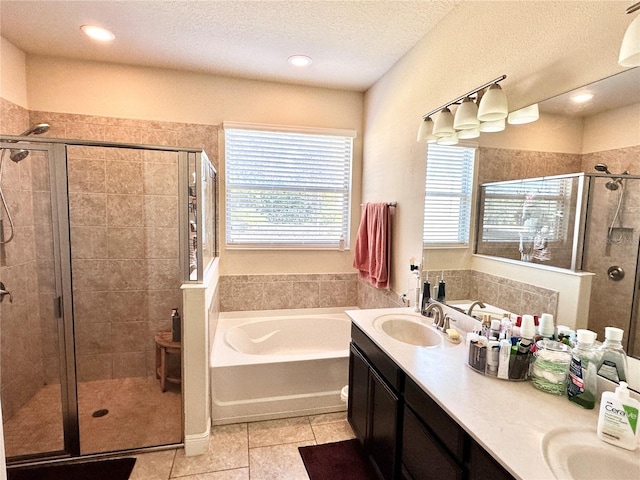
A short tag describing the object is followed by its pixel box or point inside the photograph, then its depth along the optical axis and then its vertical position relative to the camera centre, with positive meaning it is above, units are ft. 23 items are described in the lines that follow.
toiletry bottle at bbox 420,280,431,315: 6.82 -1.64
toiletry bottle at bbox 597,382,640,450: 3.01 -1.85
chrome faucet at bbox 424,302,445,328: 6.12 -1.87
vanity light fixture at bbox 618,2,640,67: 3.28 +1.82
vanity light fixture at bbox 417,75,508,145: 4.97 +1.77
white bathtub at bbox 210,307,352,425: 7.52 -4.08
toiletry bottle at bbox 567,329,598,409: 3.61 -1.70
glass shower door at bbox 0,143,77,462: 6.38 -2.32
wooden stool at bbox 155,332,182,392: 7.31 -3.44
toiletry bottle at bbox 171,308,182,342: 7.06 -2.57
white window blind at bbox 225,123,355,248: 10.03 +0.81
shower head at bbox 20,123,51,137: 6.73 +1.58
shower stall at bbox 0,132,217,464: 6.38 -2.07
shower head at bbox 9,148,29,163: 6.27 +0.97
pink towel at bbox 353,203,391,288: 8.65 -0.86
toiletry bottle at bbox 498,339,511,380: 4.19 -1.82
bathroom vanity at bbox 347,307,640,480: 3.01 -2.15
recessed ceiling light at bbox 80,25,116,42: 7.12 +3.89
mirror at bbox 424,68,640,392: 3.57 +0.79
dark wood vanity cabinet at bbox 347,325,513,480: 3.49 -2.89
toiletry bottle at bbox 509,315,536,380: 4.15 -1.80
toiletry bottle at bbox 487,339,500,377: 4.28 -1.84
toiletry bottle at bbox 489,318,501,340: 4.67 -1.64
